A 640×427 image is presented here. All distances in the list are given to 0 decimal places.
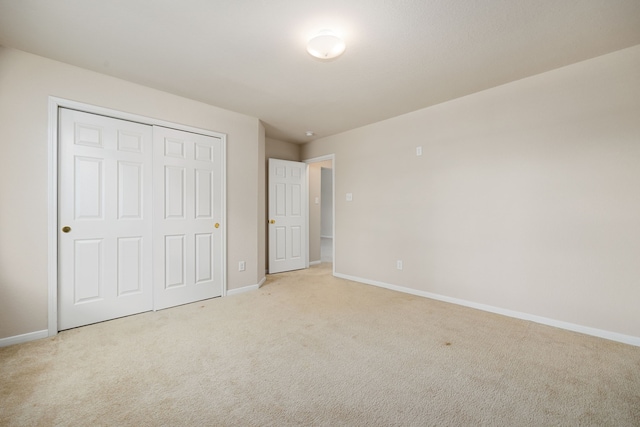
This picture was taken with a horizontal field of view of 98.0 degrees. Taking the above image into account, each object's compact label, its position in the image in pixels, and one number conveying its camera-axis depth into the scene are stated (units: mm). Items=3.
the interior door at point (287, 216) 4945
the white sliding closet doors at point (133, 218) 2648
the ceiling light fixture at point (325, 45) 2090
